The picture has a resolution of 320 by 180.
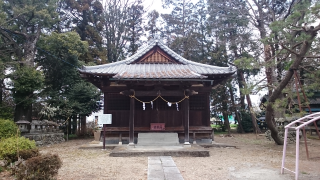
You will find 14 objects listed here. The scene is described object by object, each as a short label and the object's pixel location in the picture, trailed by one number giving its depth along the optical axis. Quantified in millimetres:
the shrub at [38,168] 4781
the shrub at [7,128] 10742
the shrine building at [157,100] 11672
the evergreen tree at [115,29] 28203
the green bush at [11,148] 5961
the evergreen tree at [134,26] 30312
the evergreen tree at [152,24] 32097
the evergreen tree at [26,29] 16562
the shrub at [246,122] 25141
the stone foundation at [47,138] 12884
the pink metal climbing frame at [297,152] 5383
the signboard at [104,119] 11039
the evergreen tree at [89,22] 26188
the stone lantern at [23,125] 12322
